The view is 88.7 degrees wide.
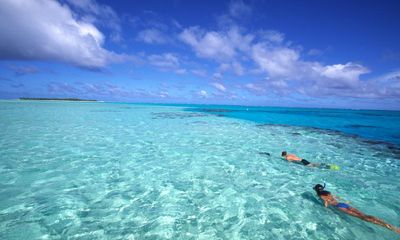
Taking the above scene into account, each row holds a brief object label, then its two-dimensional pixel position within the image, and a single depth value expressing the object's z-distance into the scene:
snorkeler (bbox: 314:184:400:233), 5.29
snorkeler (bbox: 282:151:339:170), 9.72
